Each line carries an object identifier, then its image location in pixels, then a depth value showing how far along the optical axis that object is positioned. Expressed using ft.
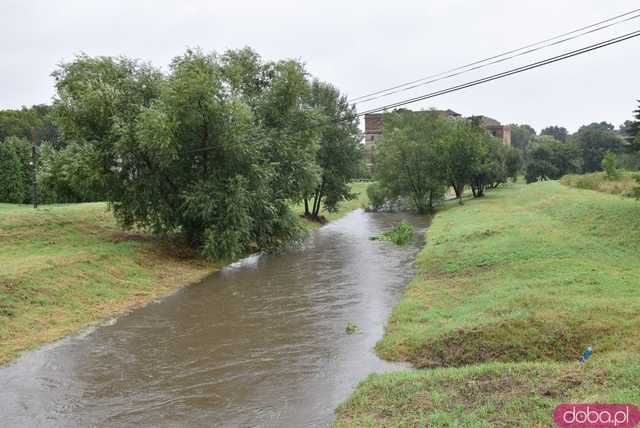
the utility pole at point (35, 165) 74.60
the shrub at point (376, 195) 176.02
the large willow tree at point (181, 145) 66.28
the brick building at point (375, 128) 405.18
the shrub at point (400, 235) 91.56
